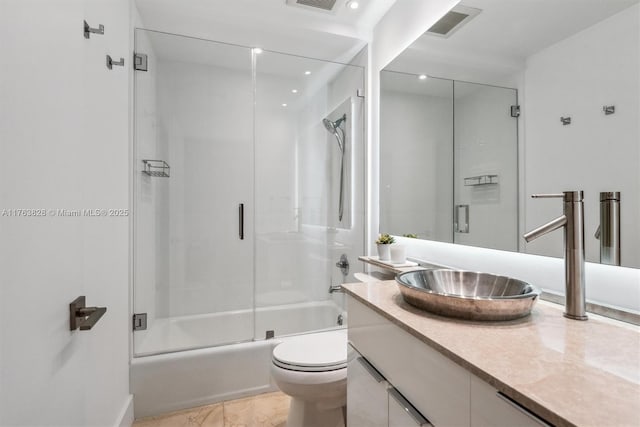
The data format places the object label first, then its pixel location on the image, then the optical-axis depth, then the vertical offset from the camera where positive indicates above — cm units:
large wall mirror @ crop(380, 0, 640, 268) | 94 +37
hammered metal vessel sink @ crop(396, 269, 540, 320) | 85 -25
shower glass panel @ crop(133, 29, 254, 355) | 225 +18
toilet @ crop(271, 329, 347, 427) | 148 -77
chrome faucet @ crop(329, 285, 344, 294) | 260 -61
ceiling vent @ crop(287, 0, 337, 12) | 204 +136
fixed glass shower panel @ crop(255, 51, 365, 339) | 257 +22
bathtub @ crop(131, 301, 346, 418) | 188 -93
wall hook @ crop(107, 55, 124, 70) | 145 +70
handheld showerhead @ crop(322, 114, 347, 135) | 266 +76
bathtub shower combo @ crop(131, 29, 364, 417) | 238 +19
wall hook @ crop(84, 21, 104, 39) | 112 +65
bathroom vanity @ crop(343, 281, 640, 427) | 51 -30
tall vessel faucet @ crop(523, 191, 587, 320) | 90 -9
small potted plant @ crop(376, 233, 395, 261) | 188 -19
